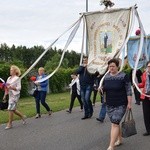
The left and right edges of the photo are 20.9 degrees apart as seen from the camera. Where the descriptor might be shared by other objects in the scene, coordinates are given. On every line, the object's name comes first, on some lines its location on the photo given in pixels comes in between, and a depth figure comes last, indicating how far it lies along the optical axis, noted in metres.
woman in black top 7.05
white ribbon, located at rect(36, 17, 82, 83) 8.16
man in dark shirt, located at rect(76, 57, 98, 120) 11.04
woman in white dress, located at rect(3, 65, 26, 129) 9.82
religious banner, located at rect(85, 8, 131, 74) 8.01
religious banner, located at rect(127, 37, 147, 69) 9.65
